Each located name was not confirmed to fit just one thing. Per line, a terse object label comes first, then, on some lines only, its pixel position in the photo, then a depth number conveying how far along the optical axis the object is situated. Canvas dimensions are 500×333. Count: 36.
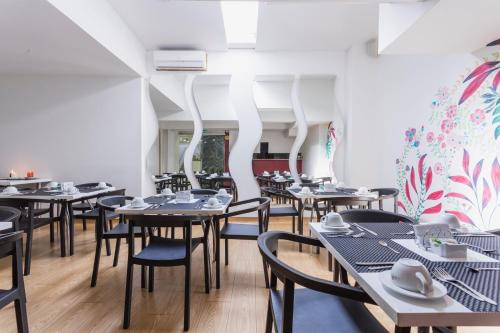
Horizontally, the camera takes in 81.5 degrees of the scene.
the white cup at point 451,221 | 1.48
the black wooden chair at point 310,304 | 0.94
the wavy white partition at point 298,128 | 5.13
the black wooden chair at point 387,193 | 3.15
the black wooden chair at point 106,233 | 2.42
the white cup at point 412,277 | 0.79
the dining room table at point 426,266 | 0.71
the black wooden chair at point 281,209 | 3.43
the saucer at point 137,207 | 2.24
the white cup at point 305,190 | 3.37
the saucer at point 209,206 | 2.25
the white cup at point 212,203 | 2.28
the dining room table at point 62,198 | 2.95
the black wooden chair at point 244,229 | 2.44
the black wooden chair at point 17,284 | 1.36
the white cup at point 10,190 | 3.19
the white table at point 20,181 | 4.34
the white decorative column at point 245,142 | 5.11
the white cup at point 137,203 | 2.25
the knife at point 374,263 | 1.03
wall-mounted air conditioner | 4.85
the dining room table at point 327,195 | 2.65
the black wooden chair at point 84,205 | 3.79
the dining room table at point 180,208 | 2.15
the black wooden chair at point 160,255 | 1.81
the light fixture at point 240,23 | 4.02
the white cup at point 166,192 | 2.89
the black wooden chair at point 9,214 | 1.83
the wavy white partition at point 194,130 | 5.12
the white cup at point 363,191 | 3.28
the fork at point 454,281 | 0.78
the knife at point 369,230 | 1.46
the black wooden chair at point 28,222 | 2.71
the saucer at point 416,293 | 0.77
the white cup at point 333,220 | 1.53
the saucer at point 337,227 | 1.50
